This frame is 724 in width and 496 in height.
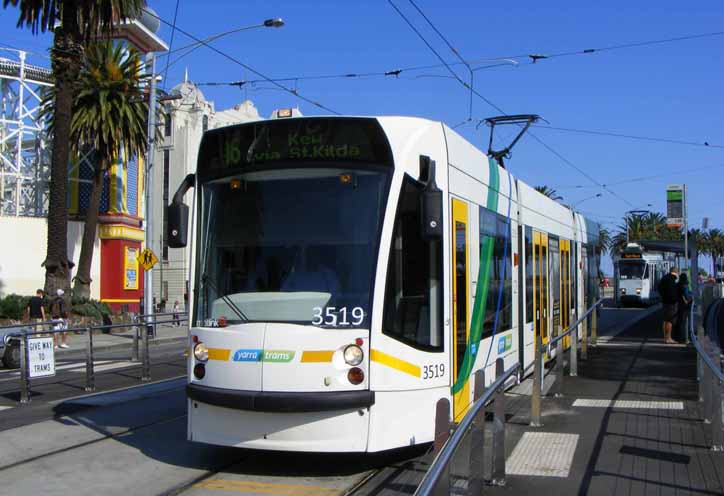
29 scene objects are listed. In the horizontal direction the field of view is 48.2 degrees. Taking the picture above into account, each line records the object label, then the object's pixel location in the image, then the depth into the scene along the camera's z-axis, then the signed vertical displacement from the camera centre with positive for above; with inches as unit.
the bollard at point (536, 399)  365.7 -51.6
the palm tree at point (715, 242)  4426.7 +235.9
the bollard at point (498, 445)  265.1 -52.3
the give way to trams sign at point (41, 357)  480.4 -43.5
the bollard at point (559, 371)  448.1 -47.7
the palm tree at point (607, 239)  3720.0 +225.4
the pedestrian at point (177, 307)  1650.0 -48.5
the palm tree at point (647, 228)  3656.0 +263.0
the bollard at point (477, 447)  228.4 -46.4
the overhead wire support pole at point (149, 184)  1051.9 +131.1
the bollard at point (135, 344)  637.9 -49.5
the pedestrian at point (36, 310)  891.0 -27.4
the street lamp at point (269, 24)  816.3 +265.0
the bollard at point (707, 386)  344.5 -45.0
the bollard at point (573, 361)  533.5 -50.2
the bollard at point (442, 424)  190.9 -33.2
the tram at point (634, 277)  1797.0 +18.6
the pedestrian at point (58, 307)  1019.4 -28.8
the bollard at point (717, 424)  305.1 -53.3
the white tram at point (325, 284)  262.4 +0.4
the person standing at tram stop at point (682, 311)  763.5 -25.1
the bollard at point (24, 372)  468.8 -50.5
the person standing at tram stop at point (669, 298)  723.4 -11.5
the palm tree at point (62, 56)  963.3 +285.0
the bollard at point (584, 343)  620.9 -45.2
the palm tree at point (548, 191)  2616.9 +313.1
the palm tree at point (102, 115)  1299.2 +274.8
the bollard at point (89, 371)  509.0 -53.9
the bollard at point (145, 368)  566.6 -58.0
